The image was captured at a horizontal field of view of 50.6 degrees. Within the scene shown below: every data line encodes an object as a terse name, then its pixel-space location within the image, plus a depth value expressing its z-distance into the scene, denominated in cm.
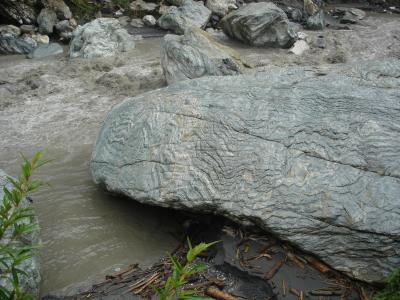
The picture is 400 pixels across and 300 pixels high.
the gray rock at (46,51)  941
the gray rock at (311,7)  1295
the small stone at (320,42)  1005
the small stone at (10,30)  1014
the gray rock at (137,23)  1177
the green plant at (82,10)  1169
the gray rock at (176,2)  1275
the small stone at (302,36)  1042
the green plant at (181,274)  155
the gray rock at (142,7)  1245
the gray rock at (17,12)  1075
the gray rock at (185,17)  1105
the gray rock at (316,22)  1159
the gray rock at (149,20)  1188
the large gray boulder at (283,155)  322
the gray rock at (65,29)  1050
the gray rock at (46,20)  1068
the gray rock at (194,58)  695
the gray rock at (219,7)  1233
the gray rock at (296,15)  1266
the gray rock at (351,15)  1248
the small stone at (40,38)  1024
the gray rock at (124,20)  1175
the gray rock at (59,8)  1123
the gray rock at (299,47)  969
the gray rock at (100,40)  919
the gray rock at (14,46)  956
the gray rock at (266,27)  995
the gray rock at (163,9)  1249
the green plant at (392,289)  267
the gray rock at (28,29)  1047
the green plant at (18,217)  164
